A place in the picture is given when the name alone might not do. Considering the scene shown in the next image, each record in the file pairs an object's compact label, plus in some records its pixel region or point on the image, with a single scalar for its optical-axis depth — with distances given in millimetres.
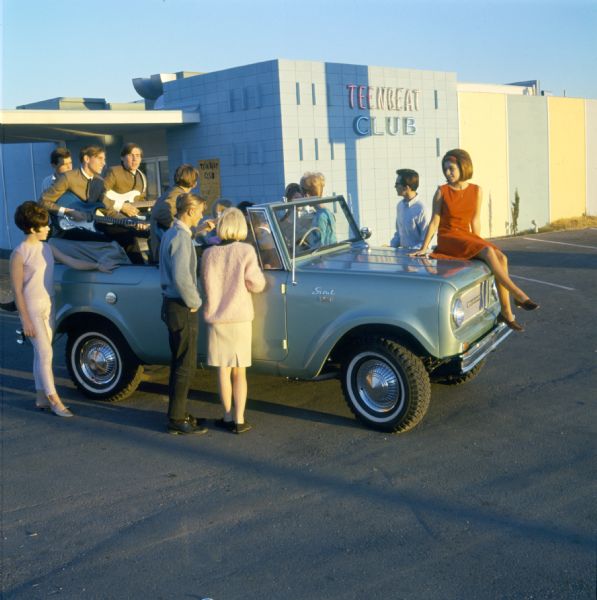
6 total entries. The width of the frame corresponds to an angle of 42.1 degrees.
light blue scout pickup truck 5879
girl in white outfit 6688
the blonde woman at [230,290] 6098
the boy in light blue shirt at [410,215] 8048
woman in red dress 6836
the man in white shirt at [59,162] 7794
